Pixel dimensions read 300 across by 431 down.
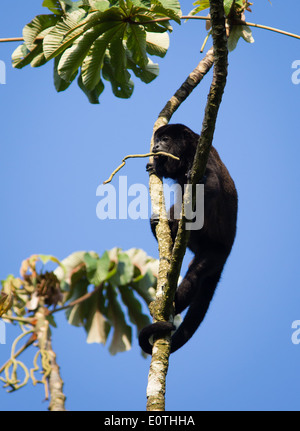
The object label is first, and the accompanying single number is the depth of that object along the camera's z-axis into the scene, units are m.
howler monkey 11.16
